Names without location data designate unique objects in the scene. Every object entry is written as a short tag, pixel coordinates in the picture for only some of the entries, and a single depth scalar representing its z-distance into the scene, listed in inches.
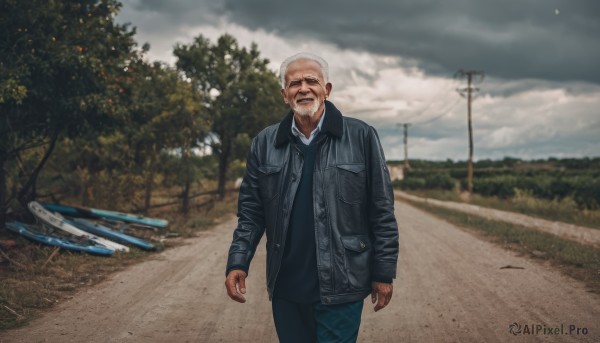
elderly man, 105.5
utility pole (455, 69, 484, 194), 1560.0
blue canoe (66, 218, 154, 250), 411.5
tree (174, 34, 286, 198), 1055.6
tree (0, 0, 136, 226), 372.8
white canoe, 394.3
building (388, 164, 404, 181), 3950.8
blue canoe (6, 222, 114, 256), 364.2
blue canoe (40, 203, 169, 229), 474.0
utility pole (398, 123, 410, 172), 3157.0
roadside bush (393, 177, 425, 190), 2645.7
